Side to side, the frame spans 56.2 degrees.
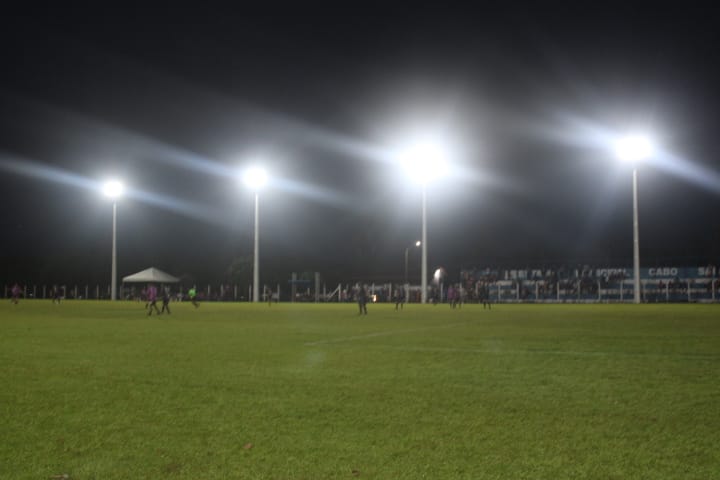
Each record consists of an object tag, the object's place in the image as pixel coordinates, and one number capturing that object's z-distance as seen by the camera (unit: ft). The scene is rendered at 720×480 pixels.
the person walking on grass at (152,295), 102.71
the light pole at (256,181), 188.24
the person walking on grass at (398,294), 136.63
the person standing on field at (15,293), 160.05
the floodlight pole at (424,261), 164.14
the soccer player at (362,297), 103.71
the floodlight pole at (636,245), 151.12
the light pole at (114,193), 217.77
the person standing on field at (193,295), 140.24
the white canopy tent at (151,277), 212.43
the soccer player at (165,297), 106.93
